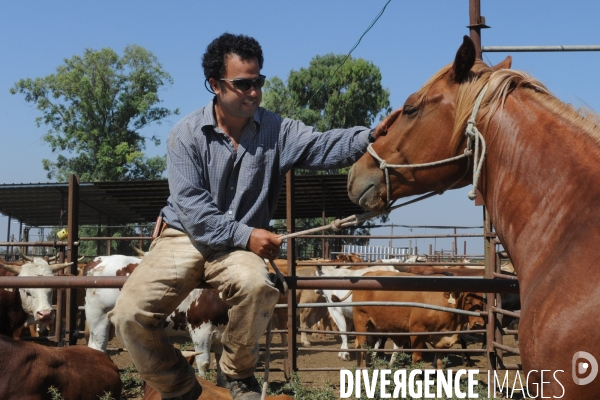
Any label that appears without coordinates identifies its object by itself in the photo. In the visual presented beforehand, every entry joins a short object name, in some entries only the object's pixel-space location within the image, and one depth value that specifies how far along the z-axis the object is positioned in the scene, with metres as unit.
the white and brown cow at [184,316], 8.79
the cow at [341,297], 11.80
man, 2.95
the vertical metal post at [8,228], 21.10
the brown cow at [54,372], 4.76
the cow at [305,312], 12.53
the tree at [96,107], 36.88
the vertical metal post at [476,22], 5.61
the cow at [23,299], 8.34
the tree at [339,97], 33.25
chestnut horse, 2.15
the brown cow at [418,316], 9.76
